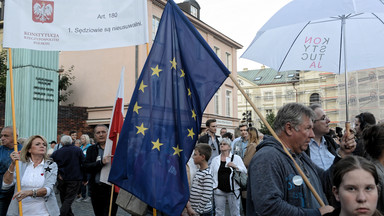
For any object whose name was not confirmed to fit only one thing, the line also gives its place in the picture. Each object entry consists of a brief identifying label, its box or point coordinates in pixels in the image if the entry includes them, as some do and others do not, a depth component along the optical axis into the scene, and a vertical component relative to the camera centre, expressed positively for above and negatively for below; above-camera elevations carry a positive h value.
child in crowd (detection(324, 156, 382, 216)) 2.18 -0.42
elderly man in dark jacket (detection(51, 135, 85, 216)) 8.30 -1.16
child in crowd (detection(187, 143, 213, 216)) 5.20 -1.00
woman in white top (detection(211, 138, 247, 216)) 6.99 -1.27
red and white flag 5.77 -0.30
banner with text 4.68 +1.15
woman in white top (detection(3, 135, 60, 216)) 4.88 -0.82
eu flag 3.56 +0.02
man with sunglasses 9.83 -0.56
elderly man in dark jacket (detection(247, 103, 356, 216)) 2.55 -0.40
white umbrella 5.08 +0.97
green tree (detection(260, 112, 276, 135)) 52.91 -0.25
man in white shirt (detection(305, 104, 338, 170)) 4.68 -0.37
